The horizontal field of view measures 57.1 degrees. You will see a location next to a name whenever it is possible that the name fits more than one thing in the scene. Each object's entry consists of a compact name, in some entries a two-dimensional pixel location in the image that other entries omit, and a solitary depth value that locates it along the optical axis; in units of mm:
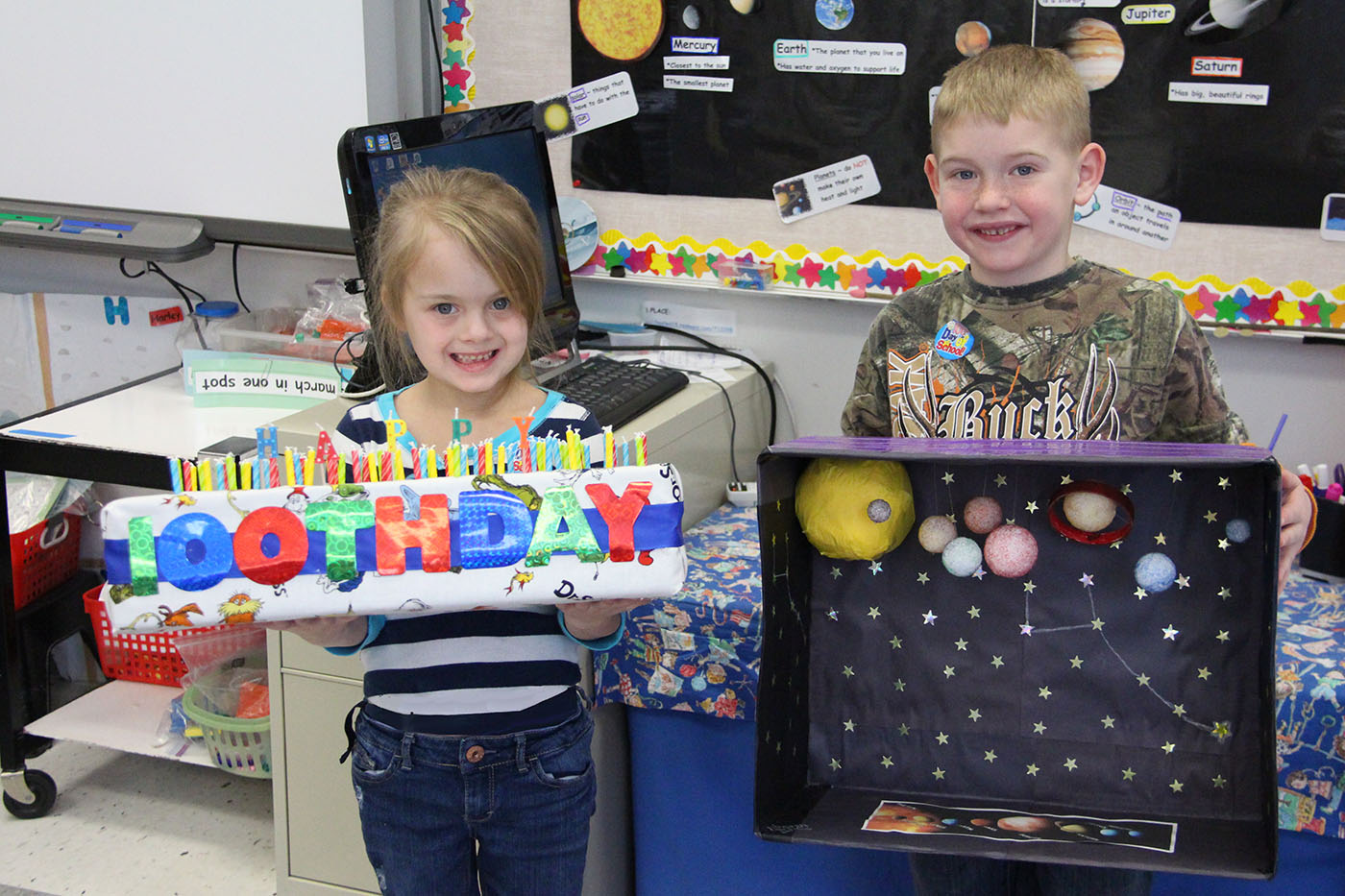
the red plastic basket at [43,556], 2084
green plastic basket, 1888
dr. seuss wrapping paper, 902
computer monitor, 1538
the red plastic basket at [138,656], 2156
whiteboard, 2002
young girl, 1098
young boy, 1152
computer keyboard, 1566
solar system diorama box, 1028
